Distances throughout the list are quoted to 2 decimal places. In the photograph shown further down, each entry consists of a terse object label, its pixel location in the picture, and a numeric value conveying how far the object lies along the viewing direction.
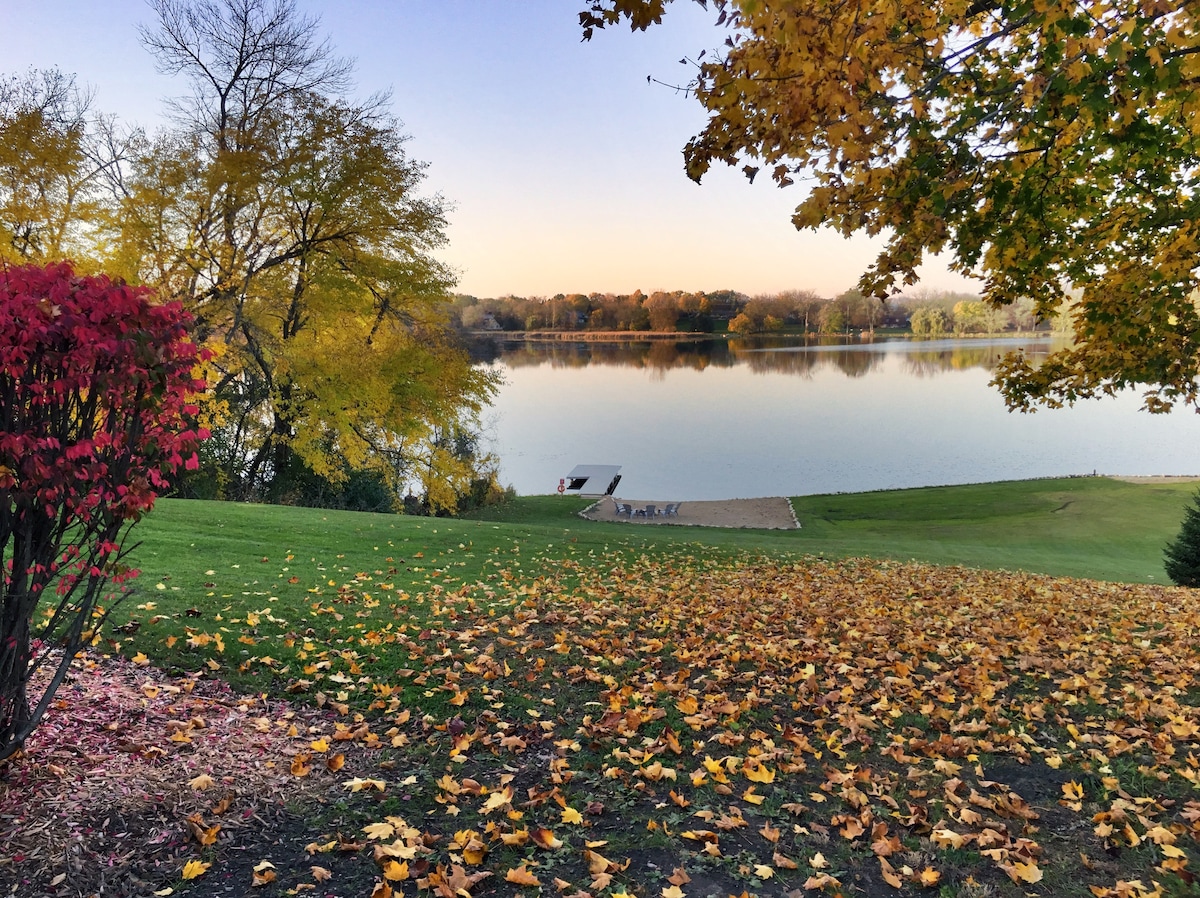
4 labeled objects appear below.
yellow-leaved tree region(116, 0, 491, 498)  21.70
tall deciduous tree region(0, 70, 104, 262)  18.95
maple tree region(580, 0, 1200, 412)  4.02
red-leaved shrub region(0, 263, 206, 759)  3.16
